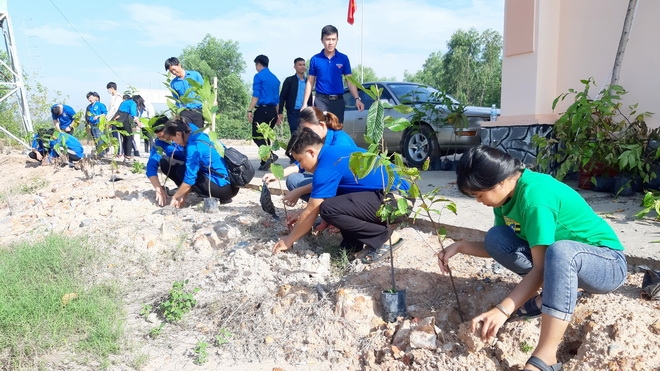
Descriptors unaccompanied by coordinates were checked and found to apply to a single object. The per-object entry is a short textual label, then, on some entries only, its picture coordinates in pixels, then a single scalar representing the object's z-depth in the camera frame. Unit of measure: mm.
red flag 7992
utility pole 12656
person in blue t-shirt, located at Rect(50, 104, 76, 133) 9281
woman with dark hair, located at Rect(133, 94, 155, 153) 9898
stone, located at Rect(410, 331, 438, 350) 2309
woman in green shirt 1864
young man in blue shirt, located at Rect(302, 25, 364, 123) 5386
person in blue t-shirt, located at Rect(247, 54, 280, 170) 6590
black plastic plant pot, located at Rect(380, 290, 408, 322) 2561
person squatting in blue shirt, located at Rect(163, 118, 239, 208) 4469
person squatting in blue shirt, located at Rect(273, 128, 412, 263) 3016
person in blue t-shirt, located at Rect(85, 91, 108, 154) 9305
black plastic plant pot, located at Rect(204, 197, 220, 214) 4531
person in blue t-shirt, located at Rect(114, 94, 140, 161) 9023
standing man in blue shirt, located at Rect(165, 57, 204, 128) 5559
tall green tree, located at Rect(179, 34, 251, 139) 25359
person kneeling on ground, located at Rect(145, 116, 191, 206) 4891
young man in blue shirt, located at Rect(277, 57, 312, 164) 6500
